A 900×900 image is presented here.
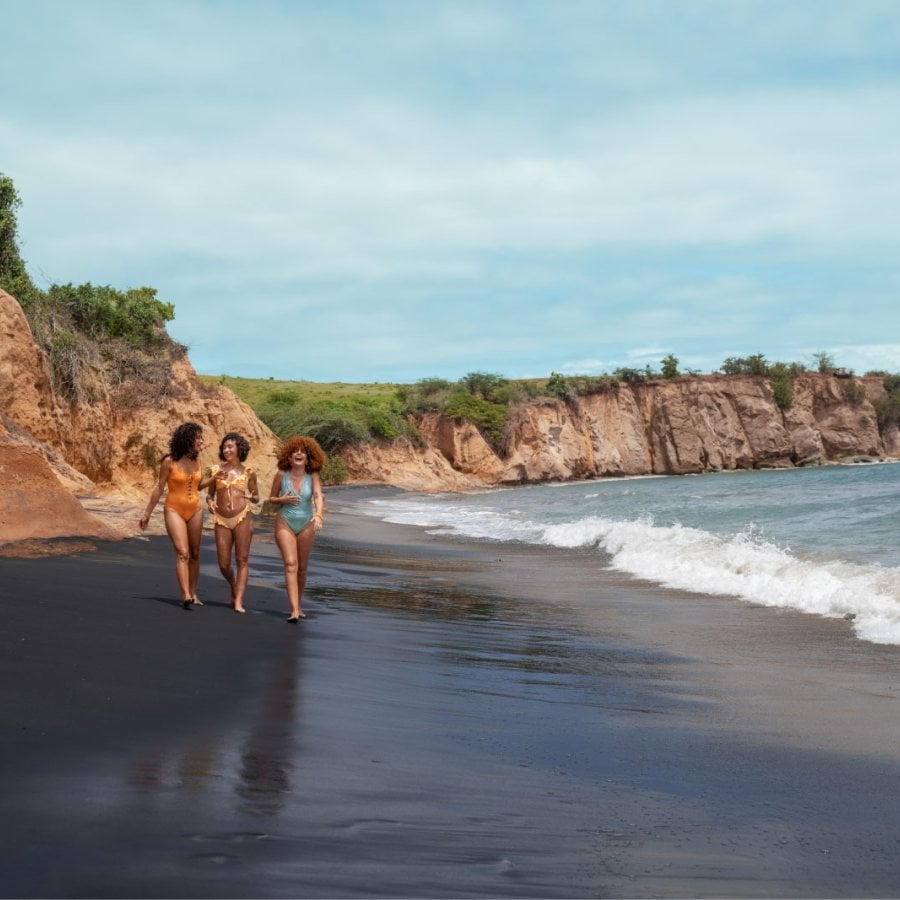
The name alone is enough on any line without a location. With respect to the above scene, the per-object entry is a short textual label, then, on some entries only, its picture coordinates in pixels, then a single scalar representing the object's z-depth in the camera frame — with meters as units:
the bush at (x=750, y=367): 89.81
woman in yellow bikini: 9.49
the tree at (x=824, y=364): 92.06
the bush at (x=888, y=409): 93.25
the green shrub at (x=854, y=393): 91.12
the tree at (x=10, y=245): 27.02
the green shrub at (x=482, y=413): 71.62
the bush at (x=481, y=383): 79.38
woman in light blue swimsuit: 9.40
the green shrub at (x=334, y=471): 54.16
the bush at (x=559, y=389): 79.75
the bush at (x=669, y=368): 87.69
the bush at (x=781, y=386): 88.62
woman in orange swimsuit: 9.06
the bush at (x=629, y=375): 85.50
